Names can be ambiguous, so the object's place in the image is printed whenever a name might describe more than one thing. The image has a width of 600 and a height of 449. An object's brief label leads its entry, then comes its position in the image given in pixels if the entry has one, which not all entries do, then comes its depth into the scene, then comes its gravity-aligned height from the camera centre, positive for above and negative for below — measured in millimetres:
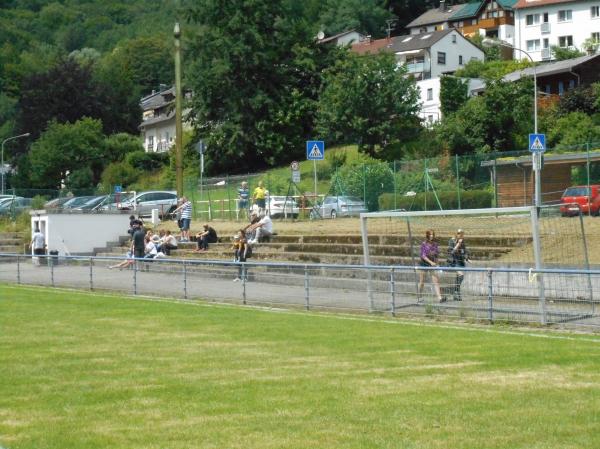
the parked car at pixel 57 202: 59831 +1533
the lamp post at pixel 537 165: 29109 +1406
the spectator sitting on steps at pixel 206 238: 39406 -451
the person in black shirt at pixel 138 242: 37038 -510
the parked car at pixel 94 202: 57881 +1372
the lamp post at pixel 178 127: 43312 +3948
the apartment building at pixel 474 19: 130875 +24720
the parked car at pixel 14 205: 57719 +1341
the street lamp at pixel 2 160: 90844 +5850
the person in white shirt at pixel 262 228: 37531 -139
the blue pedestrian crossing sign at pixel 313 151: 38188 +2525
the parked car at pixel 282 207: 47188 +726
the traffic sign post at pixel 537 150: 29234 +1927
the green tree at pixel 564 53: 99562 +15094
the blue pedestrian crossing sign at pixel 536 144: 30562 +2090
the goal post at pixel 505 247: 19516 -673
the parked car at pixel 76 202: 59406 +1467
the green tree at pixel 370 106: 78000 +8387
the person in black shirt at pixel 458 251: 25047 -721
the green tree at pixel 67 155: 88688 +6124
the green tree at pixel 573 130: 63188 +5255
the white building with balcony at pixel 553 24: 110812 +20035
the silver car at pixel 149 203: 55438 +1261
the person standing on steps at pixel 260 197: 42938 +1071
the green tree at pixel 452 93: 82250 +9532
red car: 33938 +650
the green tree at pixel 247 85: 82688 +10753
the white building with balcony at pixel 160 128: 115875 +10825
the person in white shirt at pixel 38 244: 43156 -587
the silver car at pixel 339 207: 46562 +658
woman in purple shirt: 25062 -707
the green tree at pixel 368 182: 46000 +1694
